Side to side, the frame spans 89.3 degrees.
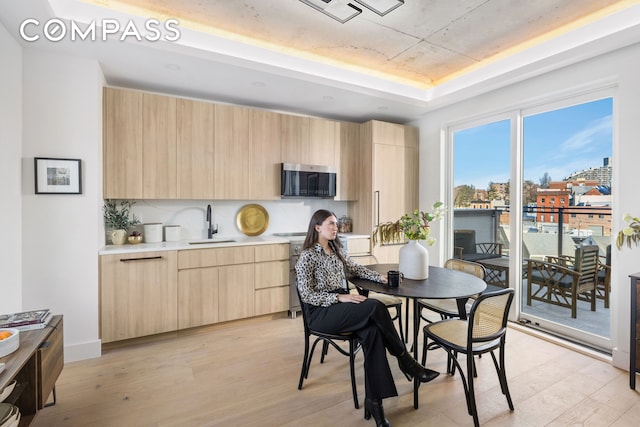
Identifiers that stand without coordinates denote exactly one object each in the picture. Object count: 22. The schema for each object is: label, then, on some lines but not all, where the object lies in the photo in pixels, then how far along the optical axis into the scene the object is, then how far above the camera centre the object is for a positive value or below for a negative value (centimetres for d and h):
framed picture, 263 +26
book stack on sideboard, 180 -65
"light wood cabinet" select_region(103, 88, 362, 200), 313 +67
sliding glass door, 294 -1
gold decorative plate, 408 -15
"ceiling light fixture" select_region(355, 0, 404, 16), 242 +154
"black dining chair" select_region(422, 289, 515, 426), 188 -79
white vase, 245 -41
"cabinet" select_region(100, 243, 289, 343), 291 -80
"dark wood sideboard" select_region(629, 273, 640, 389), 229 -90
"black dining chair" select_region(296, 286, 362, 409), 208 -93
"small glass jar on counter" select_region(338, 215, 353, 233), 462 -24
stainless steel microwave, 396 +34
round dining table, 206 -55
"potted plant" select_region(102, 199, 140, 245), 327 -12
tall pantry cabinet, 432 +41
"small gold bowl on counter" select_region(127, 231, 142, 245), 333 -32
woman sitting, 191 -65
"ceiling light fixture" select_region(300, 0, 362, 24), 242 +154
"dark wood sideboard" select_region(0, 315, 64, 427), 151 -84
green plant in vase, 245 -31
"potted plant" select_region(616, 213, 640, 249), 247 -19
